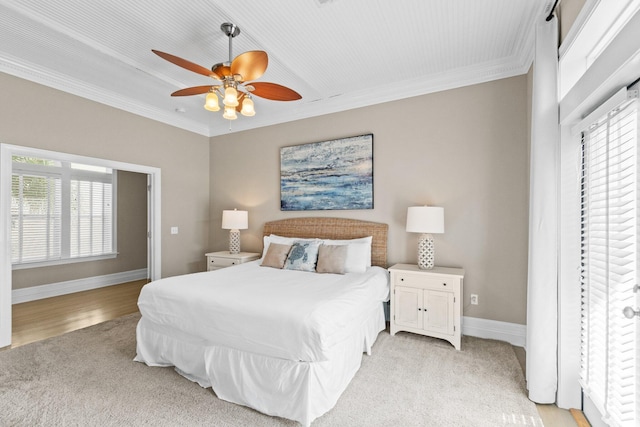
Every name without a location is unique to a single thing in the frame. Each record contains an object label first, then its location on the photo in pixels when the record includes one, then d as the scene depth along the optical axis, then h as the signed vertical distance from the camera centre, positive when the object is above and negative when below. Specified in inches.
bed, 72.6 -33.8
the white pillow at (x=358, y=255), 127.2 -18.4
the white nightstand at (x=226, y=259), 165.3 -26.7
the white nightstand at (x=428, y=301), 110.8 -34.3
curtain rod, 79.4 +55.0
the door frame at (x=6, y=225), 113.7 -5.8
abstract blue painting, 147.2 +19.9
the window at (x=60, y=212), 180.9 -0.8
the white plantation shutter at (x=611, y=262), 55.3 -10.2
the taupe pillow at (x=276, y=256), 134.6 -20.1
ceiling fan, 83.1 +40.9
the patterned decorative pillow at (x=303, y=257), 129.4 -19.8
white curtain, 79.2 -4.8
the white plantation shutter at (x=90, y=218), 203.9 -5.1
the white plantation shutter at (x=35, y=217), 179.3 -4.3
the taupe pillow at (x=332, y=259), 123.6 -19.7
